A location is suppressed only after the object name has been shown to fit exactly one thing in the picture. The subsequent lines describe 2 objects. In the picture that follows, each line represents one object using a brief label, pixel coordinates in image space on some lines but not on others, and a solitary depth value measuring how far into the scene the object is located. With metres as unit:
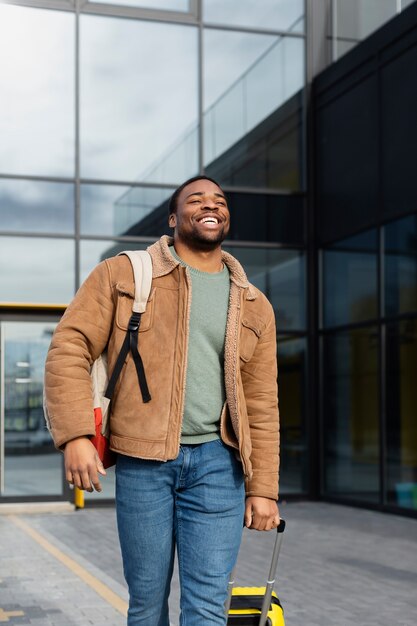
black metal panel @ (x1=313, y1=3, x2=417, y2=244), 11.21
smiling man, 2.96
